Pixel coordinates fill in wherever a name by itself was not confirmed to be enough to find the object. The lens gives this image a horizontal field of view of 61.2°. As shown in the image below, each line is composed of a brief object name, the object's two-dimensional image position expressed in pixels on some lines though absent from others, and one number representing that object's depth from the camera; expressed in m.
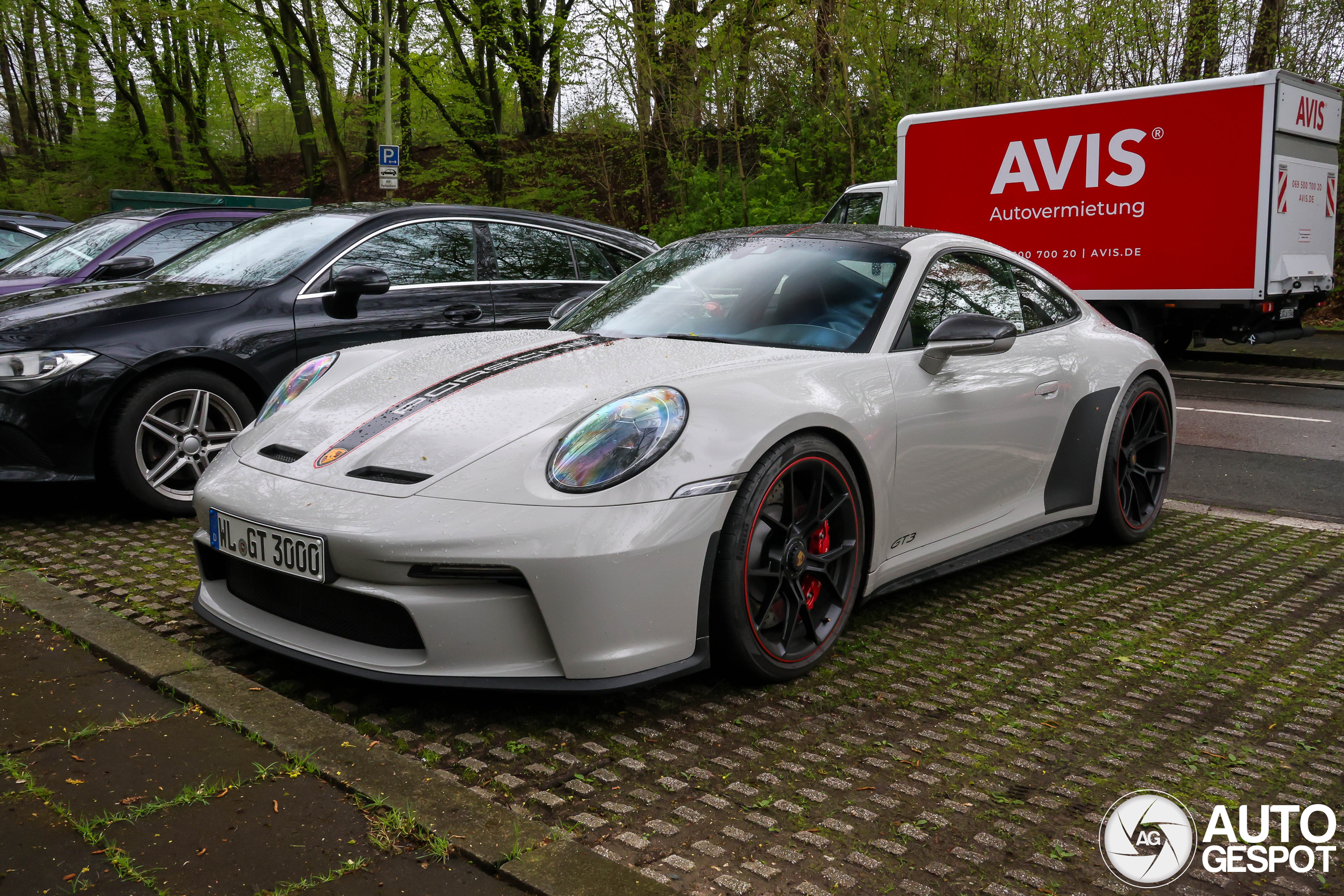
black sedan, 4.86
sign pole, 21.95
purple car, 7.54
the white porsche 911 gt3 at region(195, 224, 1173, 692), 2.89
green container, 14.46
